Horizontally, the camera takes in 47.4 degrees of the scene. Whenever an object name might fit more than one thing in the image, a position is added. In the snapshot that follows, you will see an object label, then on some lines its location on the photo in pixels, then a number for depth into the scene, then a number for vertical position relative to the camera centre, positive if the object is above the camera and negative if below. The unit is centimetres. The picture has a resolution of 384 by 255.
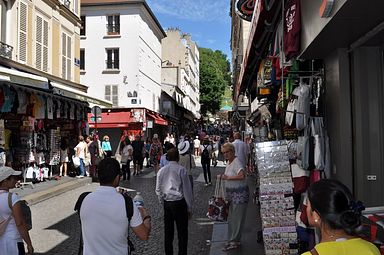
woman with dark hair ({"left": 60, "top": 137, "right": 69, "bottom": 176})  1853 -66
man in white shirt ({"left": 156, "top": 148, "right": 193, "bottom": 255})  638 -88
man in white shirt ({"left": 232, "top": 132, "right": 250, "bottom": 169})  1312 -33
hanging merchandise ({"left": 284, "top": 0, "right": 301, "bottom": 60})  568 +143
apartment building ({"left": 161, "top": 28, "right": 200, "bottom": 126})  5828 +1055
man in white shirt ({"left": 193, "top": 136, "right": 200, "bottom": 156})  2956 -49
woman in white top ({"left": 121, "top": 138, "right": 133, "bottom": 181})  1789 -74
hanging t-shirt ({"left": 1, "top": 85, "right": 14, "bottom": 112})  1341 +129
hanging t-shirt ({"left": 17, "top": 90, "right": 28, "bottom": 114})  1434 +132
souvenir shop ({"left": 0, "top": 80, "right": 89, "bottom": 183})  1394 +50
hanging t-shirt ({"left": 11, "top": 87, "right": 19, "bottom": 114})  1398 +133
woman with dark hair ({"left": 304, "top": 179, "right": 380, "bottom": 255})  211 -41
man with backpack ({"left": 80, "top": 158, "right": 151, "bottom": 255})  347 -65
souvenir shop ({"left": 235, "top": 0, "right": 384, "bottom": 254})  531 +16
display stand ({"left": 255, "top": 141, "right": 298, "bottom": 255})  579 -86
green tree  7438 +856
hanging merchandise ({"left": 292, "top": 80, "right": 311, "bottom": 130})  546 +37
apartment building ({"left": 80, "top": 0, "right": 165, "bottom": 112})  3359 +696
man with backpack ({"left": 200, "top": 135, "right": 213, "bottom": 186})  1586 -84
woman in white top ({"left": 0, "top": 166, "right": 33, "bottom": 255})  432 -86
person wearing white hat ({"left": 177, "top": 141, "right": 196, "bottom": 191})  948 -40
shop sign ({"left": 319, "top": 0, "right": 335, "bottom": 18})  398 +119
